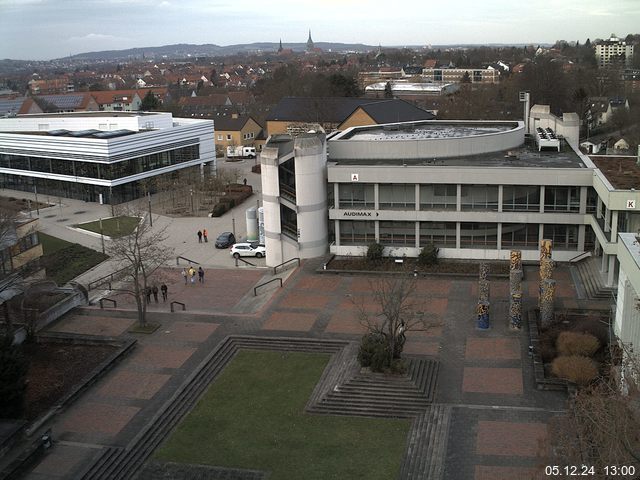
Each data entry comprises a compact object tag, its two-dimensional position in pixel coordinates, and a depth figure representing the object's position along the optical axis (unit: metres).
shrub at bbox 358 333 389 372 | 26.20
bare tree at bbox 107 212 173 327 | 32.34
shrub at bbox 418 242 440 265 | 39.41
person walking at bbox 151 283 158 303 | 36.04
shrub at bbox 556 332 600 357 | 26.41
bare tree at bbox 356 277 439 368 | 26.47
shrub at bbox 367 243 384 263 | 40.19
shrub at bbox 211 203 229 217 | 56.69
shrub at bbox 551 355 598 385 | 24.66
